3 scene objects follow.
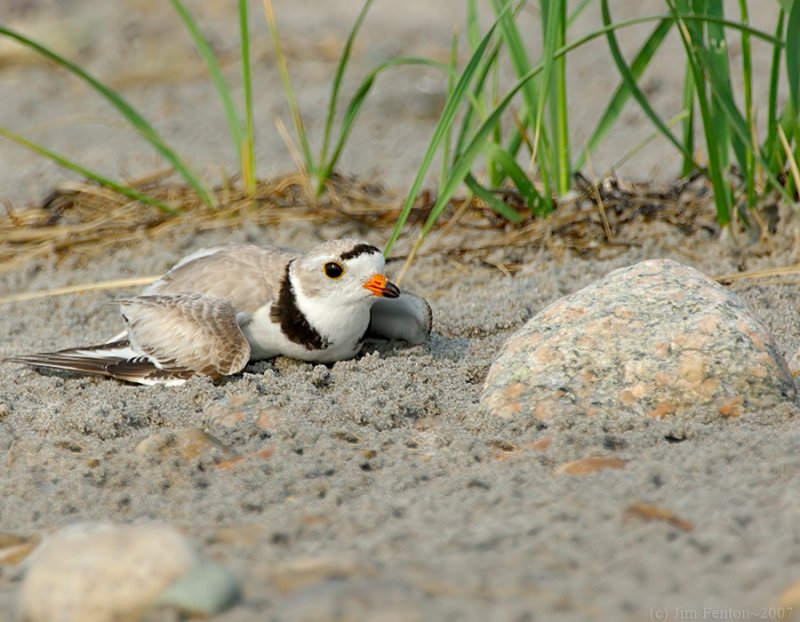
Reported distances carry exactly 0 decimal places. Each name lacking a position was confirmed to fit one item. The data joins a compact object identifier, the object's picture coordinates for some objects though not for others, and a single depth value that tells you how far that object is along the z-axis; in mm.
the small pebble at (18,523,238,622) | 3525
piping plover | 6887
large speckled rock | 5672
